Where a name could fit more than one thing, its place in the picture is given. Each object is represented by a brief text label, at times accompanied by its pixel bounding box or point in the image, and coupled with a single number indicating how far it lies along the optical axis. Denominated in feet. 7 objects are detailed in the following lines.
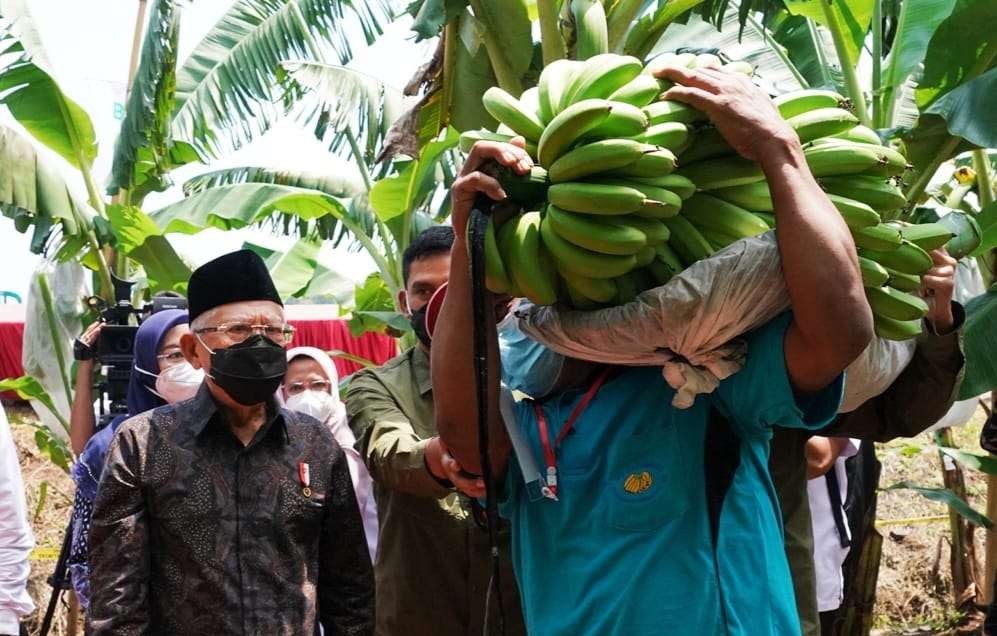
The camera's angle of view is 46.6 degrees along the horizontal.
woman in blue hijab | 12.66
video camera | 15.83
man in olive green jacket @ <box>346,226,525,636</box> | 10.25
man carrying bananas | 6.12
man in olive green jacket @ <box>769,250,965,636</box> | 8.50
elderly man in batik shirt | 9.30
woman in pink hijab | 15.48
